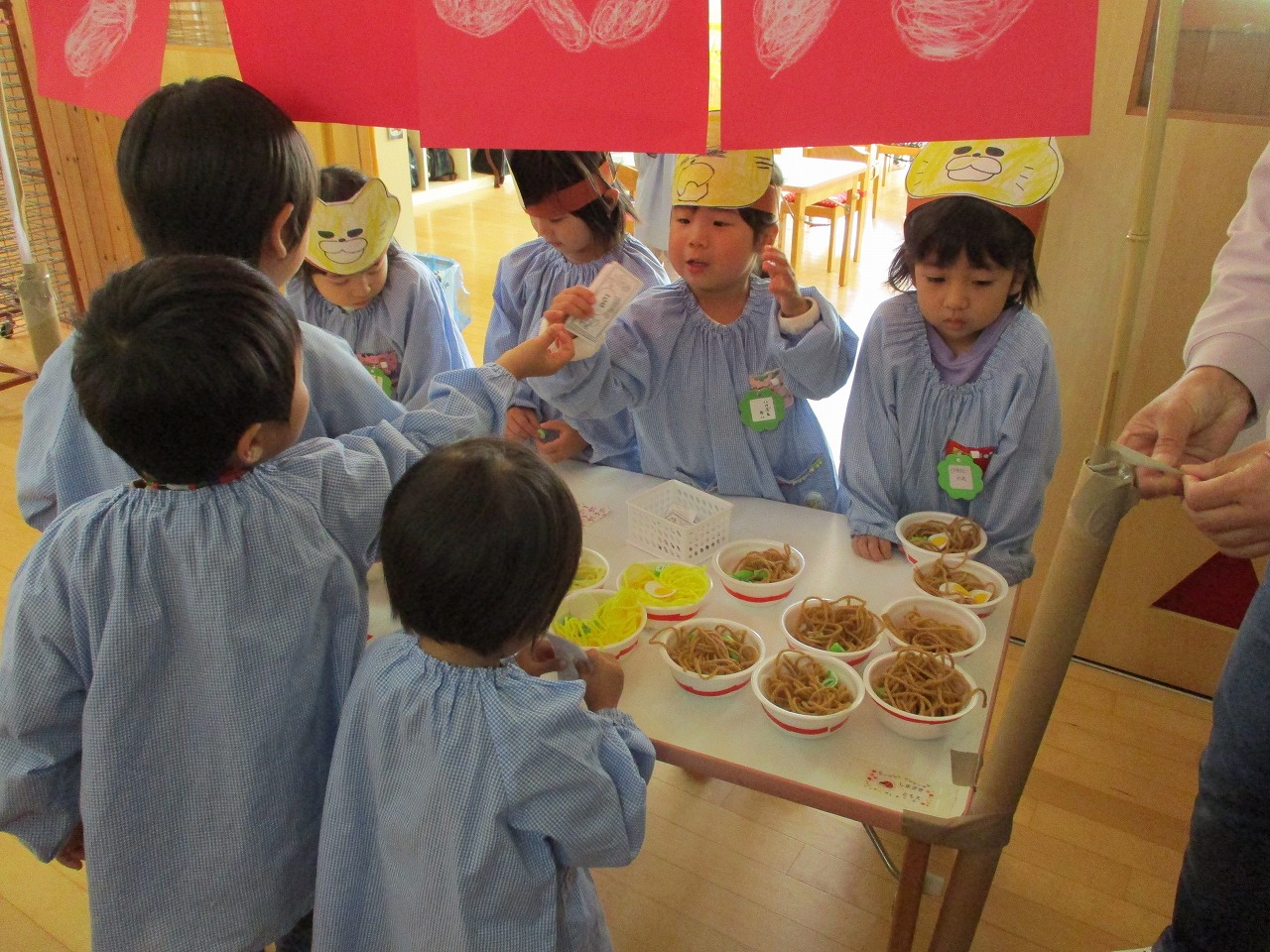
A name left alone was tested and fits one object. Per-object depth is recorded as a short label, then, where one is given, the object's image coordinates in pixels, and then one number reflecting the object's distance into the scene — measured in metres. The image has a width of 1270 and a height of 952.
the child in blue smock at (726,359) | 1.71
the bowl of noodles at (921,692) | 1.14
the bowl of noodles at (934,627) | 1.29
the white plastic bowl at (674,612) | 1.37
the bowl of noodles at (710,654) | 1.23
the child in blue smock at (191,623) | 0.95
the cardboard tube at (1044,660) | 0.85
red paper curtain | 0.95
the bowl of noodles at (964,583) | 1.39
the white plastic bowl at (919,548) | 1.49
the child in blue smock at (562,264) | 1.89
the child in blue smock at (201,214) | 1.19
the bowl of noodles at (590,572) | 1.46
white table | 1.08
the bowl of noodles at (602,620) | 1.32
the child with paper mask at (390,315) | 2.01
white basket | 1.53
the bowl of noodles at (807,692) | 1.15
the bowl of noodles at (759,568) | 1.43
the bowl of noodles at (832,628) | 1.29
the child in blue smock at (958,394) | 1.60
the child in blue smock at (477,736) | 0.94
